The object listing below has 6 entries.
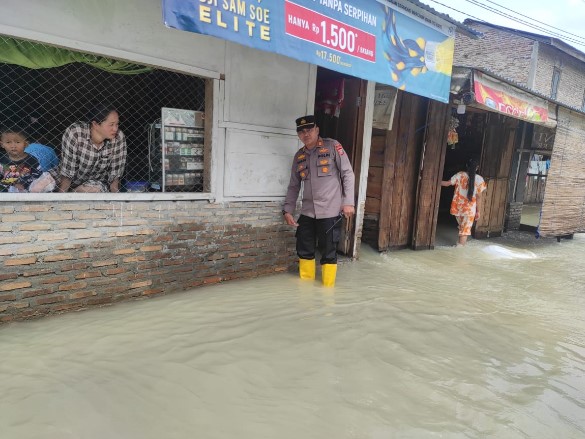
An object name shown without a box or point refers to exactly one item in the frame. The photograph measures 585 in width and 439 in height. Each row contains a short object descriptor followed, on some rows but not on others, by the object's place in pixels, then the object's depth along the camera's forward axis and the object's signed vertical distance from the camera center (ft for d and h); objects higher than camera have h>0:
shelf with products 13.44 +0.27
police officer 14.73 -0.84
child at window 11.09 -0.53
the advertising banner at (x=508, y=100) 19.16 +4.19
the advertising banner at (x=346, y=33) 9.99 +4.08
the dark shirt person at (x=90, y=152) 11.90 -0.02
